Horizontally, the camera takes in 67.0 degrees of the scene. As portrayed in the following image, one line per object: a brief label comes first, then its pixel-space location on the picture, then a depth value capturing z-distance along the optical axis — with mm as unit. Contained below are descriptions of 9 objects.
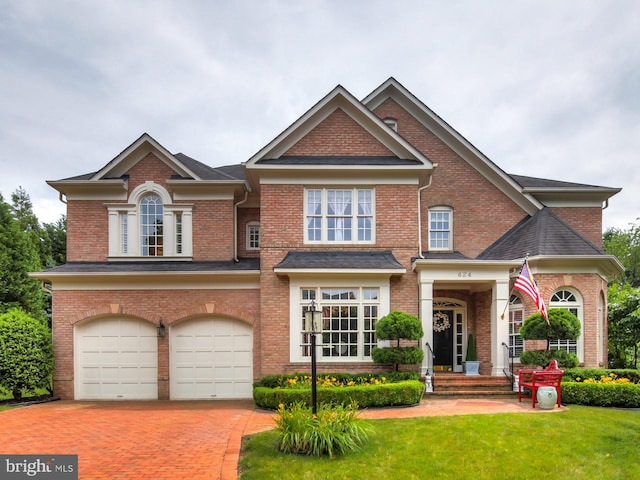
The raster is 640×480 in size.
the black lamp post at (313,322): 9259
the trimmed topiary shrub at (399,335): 13070
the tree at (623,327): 18438
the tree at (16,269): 26391
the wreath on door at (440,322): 16766
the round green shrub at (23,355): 13945
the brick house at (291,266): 14297
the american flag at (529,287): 12258
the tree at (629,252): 42719
